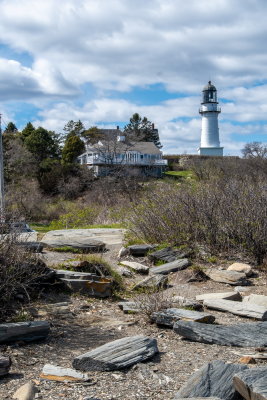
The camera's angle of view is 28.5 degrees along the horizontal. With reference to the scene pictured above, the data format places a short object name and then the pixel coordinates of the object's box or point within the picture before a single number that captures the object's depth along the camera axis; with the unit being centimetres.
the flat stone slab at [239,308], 664
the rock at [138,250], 1078
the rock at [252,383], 362
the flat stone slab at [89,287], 729
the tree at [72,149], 5072
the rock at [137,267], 959
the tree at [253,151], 3515
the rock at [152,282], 796
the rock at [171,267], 937
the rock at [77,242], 1075
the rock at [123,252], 1073
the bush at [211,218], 1005
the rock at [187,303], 682
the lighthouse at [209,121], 6381
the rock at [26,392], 390
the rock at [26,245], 647
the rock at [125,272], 920
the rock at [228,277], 873
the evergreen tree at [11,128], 6035
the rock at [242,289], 838
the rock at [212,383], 390
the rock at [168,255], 1018
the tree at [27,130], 5405
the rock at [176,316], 592
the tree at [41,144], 4881
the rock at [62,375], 431
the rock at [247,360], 488
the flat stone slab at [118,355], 451
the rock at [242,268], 922
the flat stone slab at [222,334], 547
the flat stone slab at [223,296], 751
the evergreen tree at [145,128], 6737
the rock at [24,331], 504
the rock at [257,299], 722
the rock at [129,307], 646
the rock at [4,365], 429
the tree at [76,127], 5991
